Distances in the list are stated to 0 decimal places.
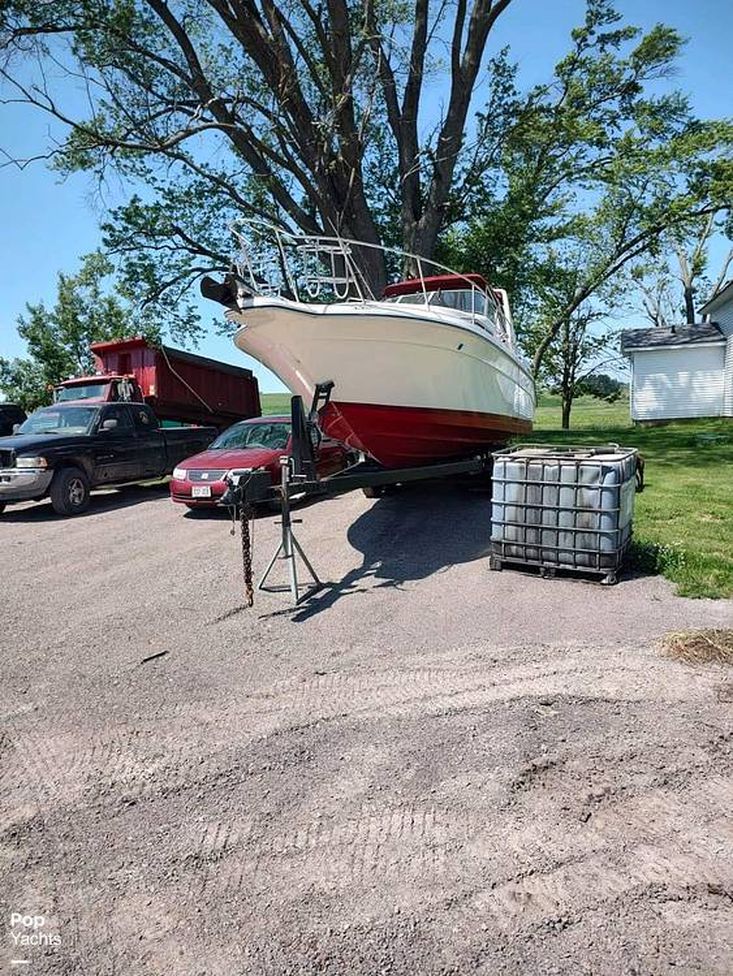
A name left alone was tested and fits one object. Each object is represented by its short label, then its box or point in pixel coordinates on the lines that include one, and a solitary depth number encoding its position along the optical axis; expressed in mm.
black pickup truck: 9852
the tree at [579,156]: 17062
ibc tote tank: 5141
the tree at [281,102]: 13742
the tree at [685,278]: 32062
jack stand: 5441
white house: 25562
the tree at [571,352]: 31047
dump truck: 13578
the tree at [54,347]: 30125
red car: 9180
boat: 5770
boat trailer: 5320
